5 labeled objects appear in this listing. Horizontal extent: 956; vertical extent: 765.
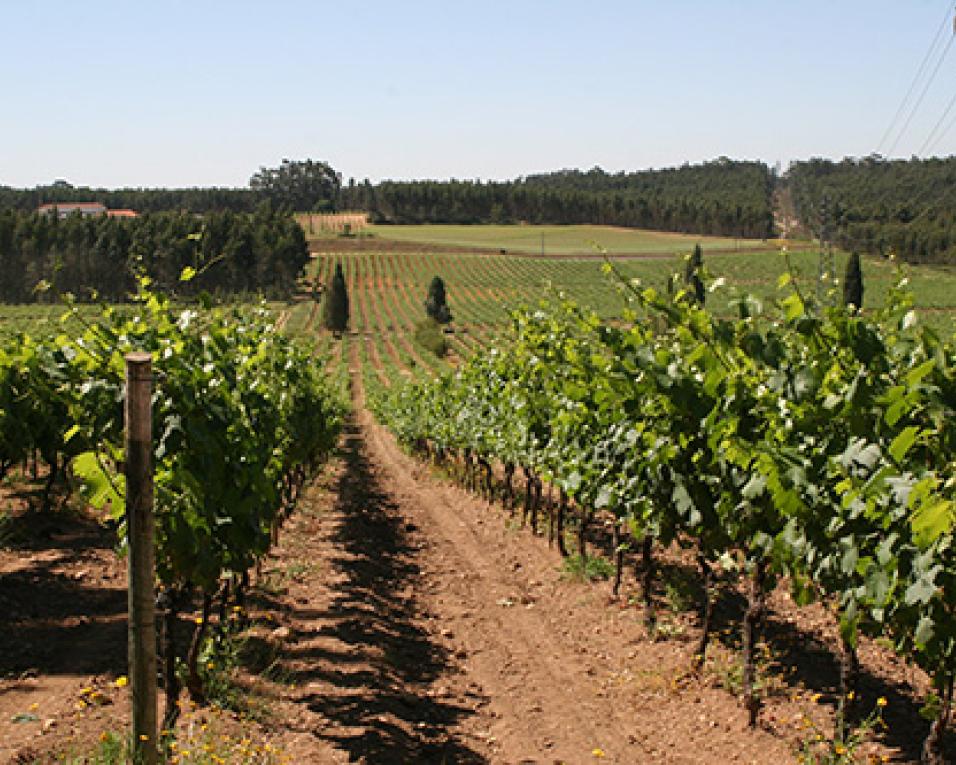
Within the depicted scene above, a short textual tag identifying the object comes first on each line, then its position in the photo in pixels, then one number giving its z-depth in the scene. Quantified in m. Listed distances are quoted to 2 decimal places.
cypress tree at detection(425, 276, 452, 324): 78.44
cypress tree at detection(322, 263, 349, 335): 76.94
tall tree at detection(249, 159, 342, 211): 166.25
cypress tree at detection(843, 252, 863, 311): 59.62
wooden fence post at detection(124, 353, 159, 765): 3.90
